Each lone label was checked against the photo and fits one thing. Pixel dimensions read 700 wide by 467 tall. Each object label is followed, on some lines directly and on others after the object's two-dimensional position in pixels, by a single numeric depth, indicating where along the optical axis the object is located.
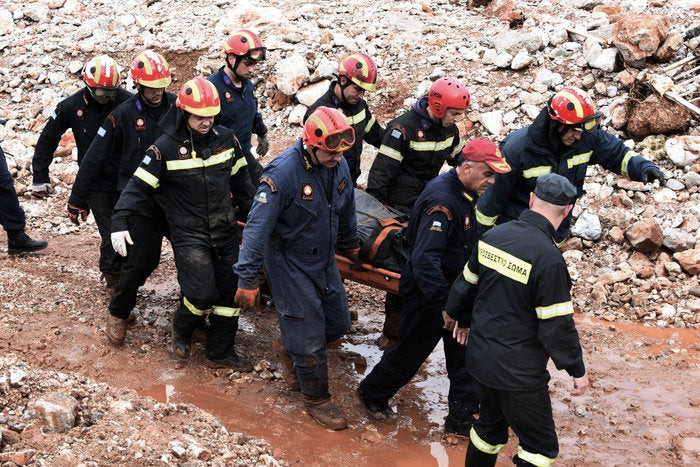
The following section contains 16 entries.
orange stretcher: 5.39
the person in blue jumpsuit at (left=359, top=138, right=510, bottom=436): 4.61
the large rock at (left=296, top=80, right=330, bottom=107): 9.73
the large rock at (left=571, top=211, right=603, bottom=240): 7.33
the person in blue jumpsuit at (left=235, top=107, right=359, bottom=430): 4.64
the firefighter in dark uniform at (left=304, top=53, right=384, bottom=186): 6.05
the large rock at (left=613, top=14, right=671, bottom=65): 8.47
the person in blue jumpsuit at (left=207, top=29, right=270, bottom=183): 6.24
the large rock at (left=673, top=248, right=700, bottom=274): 6.80
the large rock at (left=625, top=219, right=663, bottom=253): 6.98
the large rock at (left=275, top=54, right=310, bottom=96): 9.87
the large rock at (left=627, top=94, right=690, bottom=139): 7.93
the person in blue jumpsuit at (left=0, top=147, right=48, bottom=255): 7.37
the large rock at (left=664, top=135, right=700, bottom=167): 7.72
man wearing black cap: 3.69
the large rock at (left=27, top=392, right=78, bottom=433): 3.94
